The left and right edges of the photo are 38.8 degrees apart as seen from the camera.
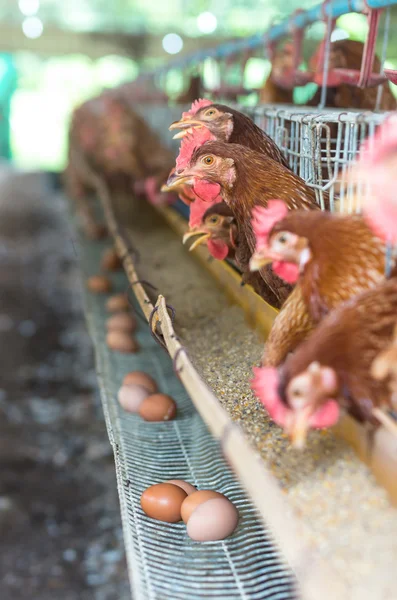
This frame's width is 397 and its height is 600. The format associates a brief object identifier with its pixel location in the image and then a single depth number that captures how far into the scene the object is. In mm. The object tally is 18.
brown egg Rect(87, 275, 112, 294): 2787
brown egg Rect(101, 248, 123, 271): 3135
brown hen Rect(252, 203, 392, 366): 860
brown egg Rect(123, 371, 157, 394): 1810
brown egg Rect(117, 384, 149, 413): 1697
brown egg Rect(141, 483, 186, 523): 1201
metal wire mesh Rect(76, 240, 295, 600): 1010
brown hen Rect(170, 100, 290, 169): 1350
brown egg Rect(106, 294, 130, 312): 2602
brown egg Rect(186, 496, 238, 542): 1137
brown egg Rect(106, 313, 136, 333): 2306
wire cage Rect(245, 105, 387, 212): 1031
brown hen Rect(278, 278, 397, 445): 766
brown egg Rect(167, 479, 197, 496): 1278
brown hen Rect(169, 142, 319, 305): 1124
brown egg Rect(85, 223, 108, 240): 3598
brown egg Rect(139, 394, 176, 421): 1657
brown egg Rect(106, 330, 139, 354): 2148
